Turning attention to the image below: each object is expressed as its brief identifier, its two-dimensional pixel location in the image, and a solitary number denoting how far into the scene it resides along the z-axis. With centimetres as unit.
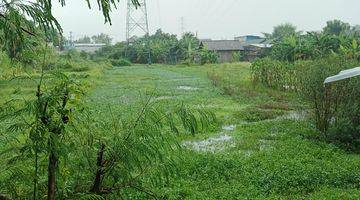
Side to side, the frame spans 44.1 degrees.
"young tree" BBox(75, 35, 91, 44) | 10356
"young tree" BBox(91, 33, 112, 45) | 9788
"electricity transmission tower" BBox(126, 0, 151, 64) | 6022
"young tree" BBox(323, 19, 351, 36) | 5241
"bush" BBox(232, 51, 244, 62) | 5319
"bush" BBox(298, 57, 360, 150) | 954
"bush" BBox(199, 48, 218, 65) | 4819
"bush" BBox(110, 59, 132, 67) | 5292
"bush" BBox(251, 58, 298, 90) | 2015
